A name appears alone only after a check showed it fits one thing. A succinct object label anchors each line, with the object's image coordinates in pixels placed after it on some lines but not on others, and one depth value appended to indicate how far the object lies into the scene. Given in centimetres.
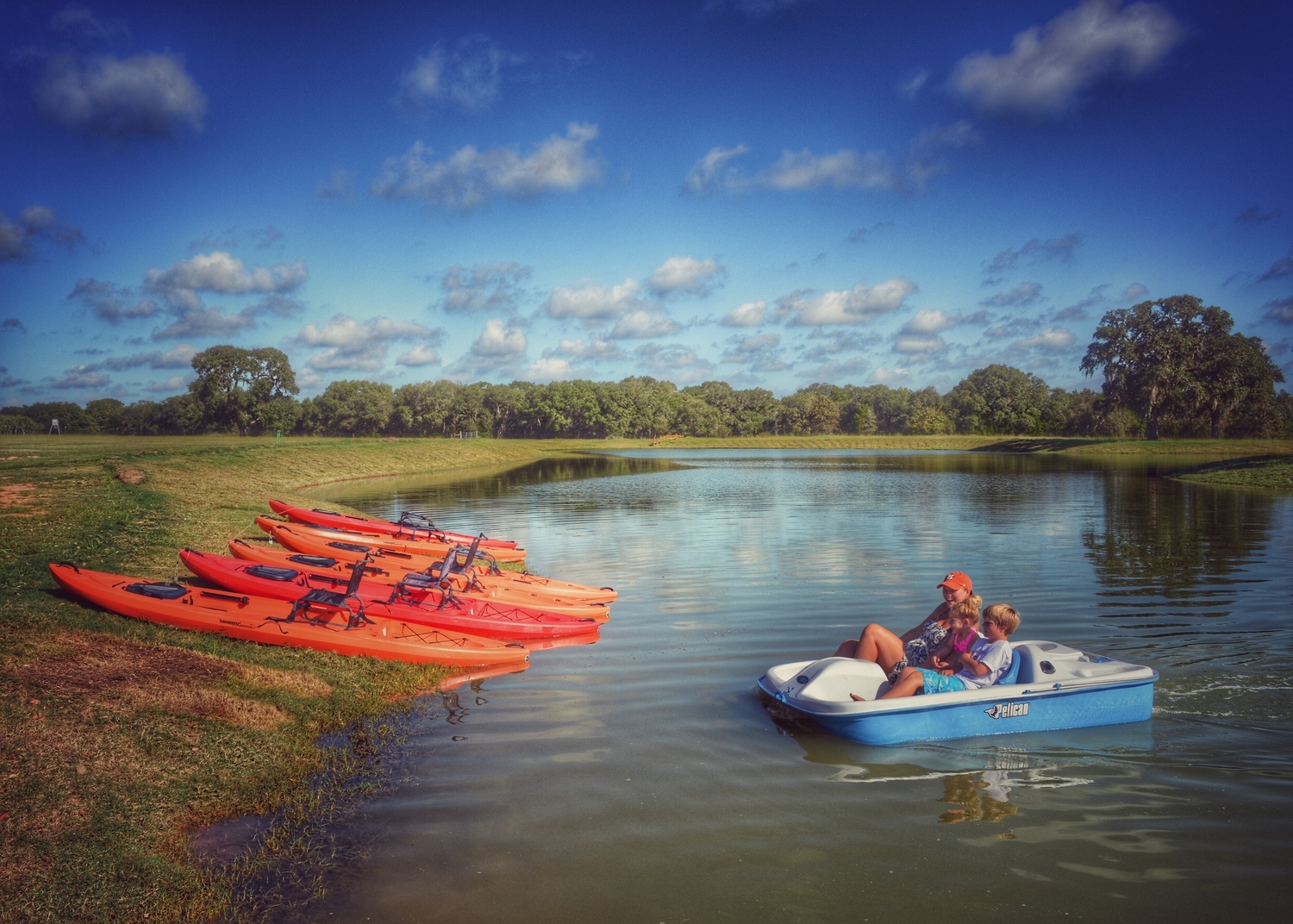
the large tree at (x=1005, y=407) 11512
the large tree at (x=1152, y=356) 8338
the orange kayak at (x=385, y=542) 1861
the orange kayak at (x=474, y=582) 1386
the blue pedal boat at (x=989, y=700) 840
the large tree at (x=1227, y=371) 8006
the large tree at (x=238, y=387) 11262
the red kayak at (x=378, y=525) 1952
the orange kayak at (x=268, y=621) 1094
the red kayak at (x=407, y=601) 1227
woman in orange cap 942
